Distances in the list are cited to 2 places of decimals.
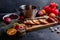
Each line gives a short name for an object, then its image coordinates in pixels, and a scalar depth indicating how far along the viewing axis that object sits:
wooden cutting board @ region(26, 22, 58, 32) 1.02
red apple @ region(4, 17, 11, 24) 1.09
